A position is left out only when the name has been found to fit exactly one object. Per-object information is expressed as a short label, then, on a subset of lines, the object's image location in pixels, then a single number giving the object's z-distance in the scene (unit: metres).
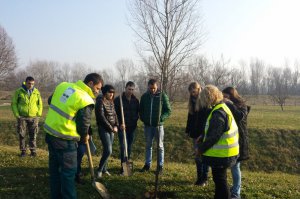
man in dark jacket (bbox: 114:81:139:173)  8.07
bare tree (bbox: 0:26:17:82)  43.59
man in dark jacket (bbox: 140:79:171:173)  7.93
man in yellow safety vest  5.07
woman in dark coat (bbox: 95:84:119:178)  7.10
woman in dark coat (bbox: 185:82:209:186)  6.68
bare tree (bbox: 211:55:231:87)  25.73
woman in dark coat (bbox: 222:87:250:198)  6.12
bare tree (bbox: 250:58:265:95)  85.24
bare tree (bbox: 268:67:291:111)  82.56
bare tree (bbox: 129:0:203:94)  13.69
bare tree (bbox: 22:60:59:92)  58.75
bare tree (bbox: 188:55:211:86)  24.02
